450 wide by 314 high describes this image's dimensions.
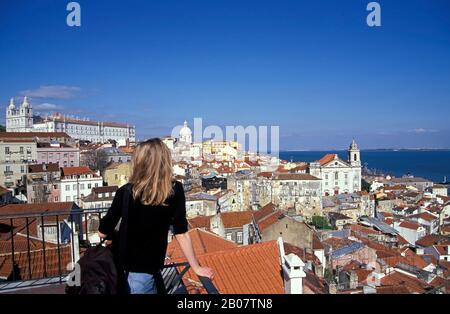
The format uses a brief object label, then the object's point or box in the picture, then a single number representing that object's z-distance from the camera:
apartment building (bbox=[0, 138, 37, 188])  32.69
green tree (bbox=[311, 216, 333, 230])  31.25
